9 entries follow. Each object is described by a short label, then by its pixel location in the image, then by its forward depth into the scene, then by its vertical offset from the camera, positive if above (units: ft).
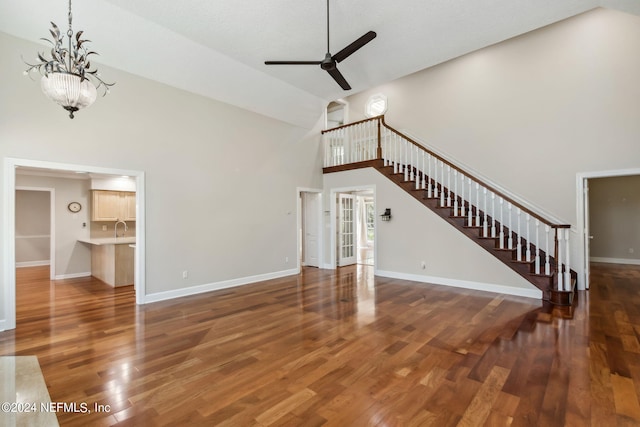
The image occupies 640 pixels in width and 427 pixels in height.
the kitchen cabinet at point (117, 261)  19.61 -3.09
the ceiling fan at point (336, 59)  11.33 +6.72
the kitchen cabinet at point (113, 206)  23.59 +0.91
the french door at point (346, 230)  26.30 -1.39
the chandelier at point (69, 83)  8.04 +3.79
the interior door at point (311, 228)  25.93 -1.18
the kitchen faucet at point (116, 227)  24.99 -0.93
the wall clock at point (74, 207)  23.31 +0.81
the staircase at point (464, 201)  15.49 +0.90
